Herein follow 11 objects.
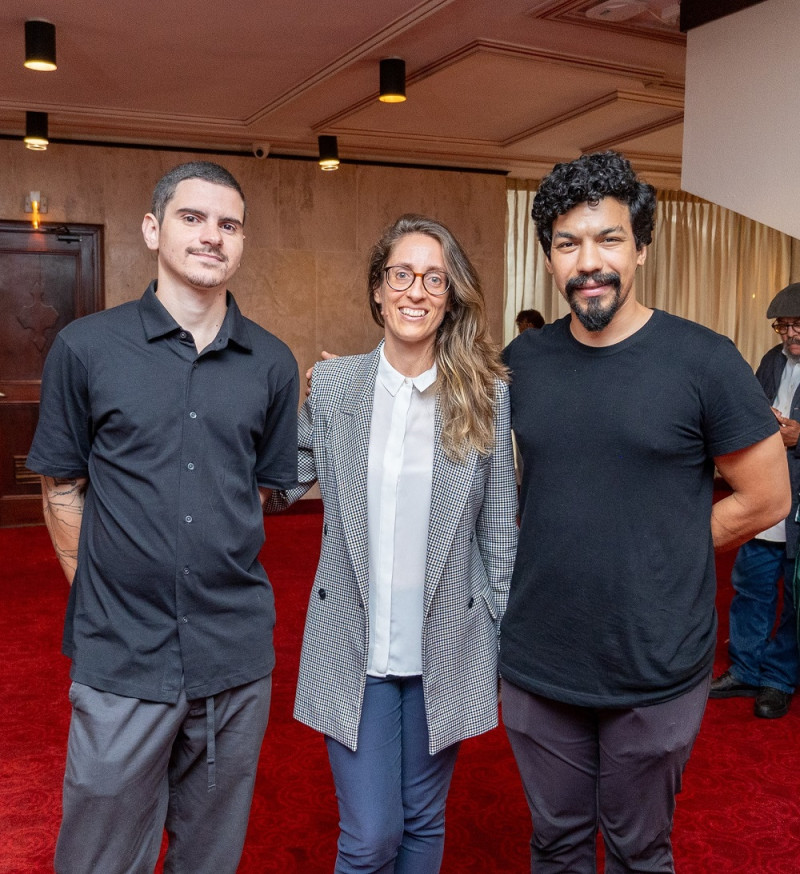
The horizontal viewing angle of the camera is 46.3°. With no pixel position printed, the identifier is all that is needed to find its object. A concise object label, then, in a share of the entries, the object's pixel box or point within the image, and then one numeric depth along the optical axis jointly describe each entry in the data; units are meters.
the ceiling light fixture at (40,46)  5.41
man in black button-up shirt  1.93
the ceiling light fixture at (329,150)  8.15
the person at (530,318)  8.60
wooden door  8.45
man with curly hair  1.91
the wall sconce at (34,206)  8.38
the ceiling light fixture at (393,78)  6.07
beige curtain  10.42
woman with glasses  2.14
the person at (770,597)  4.12
